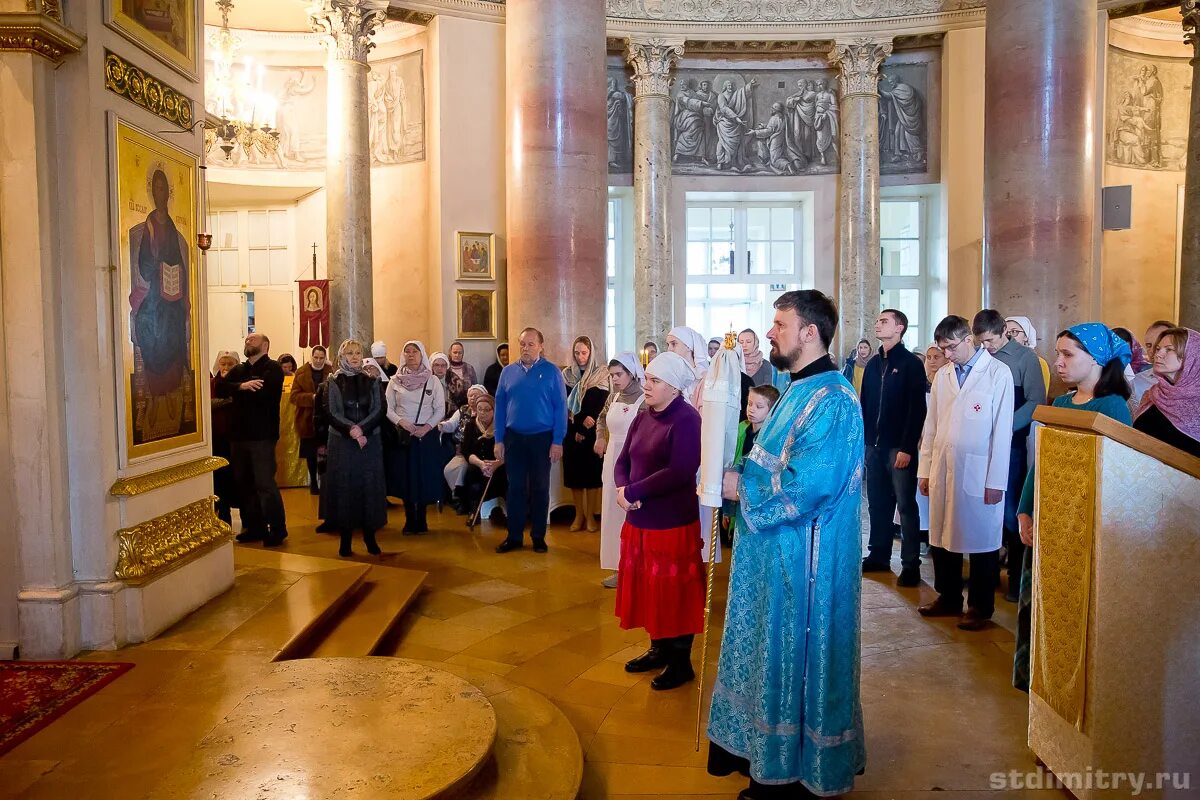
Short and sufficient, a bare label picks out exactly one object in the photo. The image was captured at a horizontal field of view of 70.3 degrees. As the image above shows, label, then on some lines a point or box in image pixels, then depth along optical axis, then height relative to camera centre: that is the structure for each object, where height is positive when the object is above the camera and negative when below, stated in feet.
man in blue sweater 23.76 -2.78
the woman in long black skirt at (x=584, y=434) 26.21 -3.22
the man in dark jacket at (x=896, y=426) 19.39 -2.27
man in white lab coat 16.48 -2.60
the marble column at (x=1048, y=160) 29.86 +5.93
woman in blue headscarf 12.14 -0.68
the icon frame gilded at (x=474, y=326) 41.42 +0.62
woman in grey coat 22.45 -3.26
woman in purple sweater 13.89 -3.27
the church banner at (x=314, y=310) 40.55 +1.03
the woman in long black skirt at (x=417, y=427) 25.91 -2.90
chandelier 34.35 +9.60
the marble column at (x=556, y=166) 29.84 +5.85
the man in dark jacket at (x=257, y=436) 22.54 -2.77
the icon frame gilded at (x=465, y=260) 41.29 +3.62
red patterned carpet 11.44 -5.28
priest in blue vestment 9.61 -2.95
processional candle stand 10.87 -1.16
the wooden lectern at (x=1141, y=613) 9.39 -3.15
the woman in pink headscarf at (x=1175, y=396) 10.56 -0.88
